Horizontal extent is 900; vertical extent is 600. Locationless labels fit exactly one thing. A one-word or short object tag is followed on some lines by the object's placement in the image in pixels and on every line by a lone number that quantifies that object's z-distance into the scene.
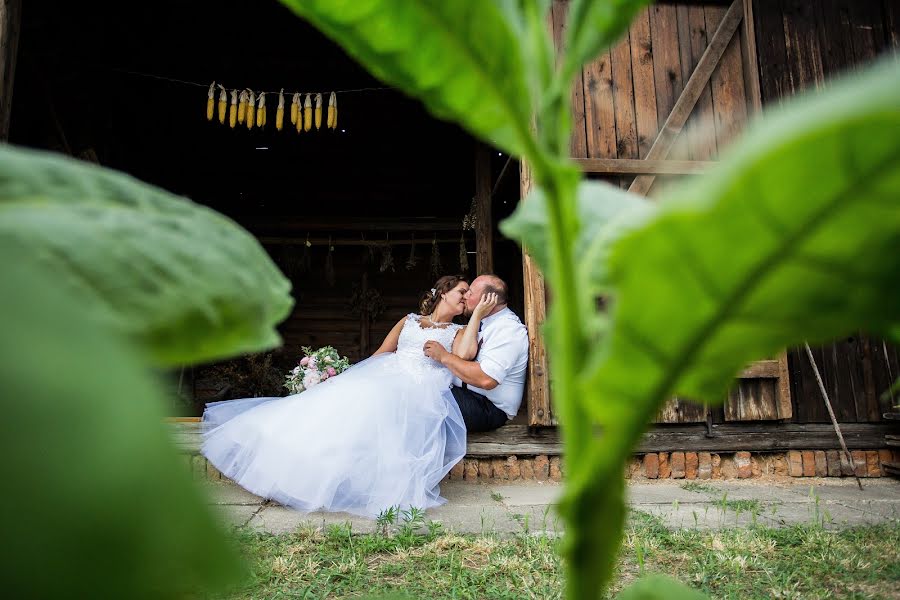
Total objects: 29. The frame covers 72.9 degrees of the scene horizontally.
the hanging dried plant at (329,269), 9.52
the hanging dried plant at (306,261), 9.70
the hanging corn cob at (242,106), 6.81
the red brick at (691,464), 4.43
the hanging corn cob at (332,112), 6.86
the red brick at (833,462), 4.47
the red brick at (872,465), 4.44
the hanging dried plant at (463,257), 8.95
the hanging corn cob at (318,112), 6.85
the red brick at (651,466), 4.41
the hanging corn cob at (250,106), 6.80
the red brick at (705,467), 4.43
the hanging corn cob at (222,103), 6.66
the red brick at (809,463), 4.46
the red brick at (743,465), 4.45
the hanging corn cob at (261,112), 6.83
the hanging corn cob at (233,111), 6.79
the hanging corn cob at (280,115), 6.80
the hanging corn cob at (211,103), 6.58
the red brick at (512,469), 4.41
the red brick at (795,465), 4.45
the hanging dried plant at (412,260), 9.34
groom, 4.46
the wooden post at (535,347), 4.39
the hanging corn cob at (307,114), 6.90
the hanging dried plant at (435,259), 9.51
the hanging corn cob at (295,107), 6.96
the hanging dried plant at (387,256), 9.36
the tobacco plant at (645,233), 0.21
